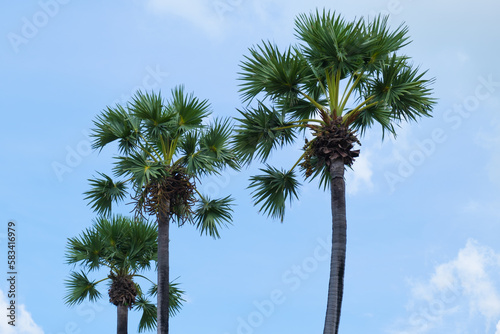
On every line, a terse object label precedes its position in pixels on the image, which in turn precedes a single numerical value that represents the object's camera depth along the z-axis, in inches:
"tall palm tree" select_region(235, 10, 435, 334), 636.7
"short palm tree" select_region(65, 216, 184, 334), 898.7
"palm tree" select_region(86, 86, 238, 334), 764.0
